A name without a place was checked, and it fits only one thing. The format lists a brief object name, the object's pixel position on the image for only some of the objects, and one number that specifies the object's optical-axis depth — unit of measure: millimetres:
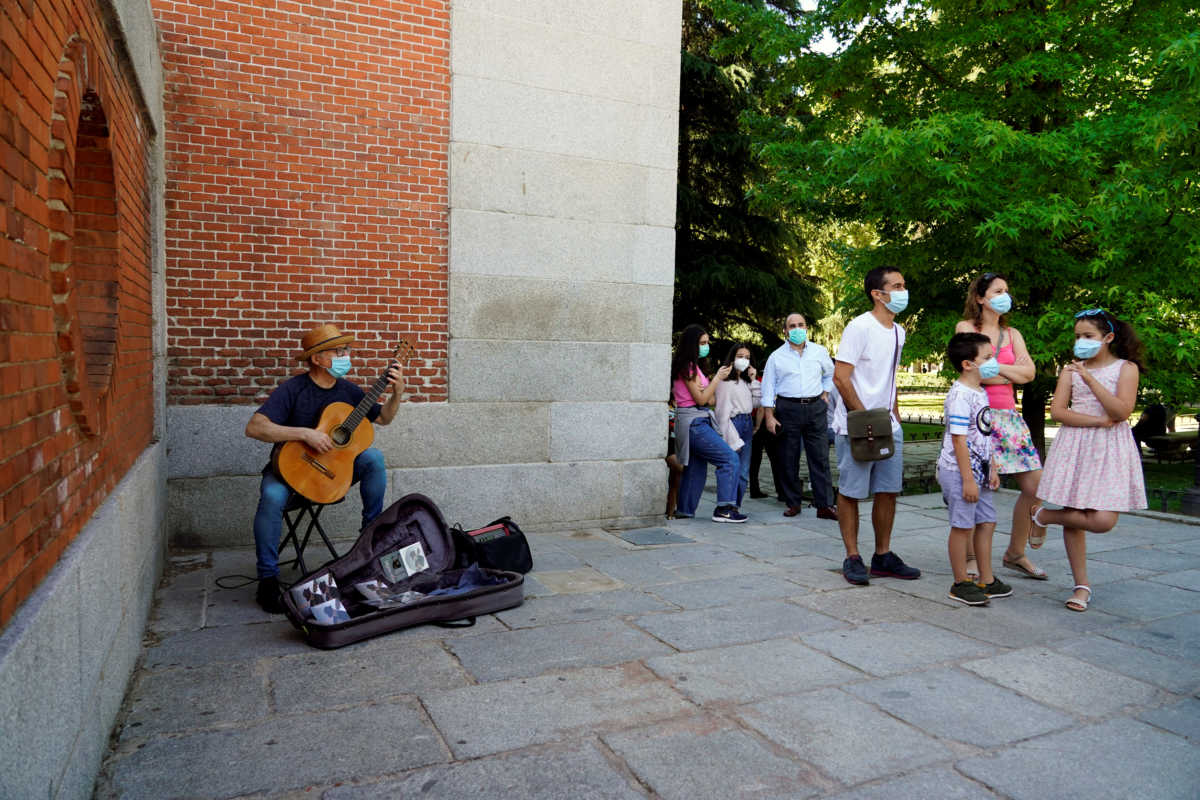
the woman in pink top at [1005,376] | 5395
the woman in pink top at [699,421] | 7785
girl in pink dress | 4895
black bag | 5430
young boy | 4992
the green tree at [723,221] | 14000
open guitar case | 4309
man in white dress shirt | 8234
